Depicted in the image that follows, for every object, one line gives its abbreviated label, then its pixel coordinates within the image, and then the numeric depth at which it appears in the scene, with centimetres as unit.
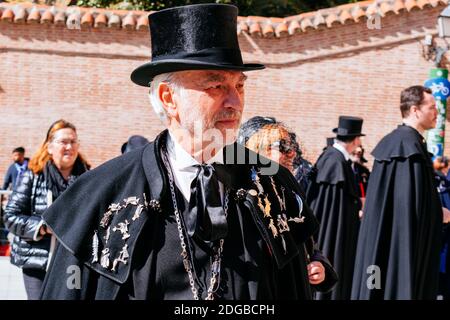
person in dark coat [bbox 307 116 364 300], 968
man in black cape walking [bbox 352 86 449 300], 781
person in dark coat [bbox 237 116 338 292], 552
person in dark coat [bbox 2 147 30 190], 1597
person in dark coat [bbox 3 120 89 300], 620
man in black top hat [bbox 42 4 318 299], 325
